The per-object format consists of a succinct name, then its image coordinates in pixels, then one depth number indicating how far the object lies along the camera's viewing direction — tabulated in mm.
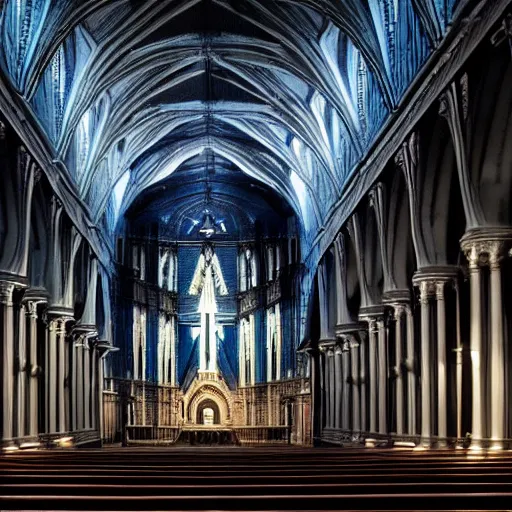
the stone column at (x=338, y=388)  36344
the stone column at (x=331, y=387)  37969
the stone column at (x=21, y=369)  24516
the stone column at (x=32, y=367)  26828
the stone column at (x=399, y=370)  26547
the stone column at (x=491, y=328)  18281
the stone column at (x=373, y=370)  29984
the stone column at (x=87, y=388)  38281
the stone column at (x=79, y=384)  36438
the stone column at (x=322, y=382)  40781
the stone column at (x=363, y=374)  32131
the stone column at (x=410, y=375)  25031
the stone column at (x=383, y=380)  29000
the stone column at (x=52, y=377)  30984
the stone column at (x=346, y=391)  34562
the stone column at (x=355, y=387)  33116
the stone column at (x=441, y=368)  22609
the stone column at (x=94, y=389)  40031
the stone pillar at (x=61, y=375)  31844
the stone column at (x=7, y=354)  23219
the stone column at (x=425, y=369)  23156
